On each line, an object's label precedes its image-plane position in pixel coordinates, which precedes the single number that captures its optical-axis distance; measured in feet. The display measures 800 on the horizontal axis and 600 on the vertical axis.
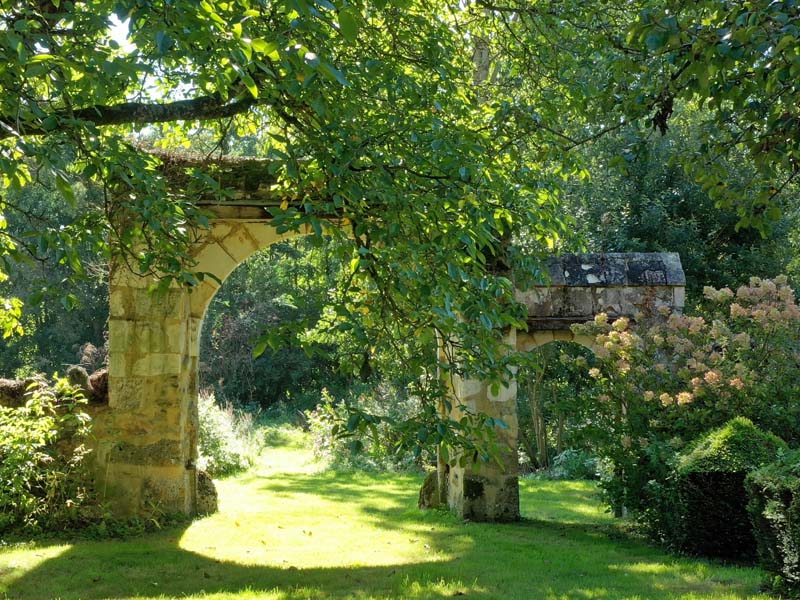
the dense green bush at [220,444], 46.91
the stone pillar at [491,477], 30.42
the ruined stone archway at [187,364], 28.89
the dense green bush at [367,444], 50.01
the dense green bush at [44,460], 26.48
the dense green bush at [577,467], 47.60
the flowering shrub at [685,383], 26.53
